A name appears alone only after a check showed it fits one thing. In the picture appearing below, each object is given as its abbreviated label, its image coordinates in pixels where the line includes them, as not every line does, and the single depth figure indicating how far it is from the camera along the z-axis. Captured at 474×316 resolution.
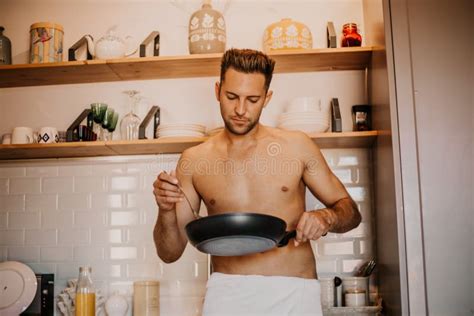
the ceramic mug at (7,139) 2.87
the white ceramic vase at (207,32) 2.68
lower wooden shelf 2.63
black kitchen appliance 2.77
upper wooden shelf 2.67
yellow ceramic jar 2.66
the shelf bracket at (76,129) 2.73
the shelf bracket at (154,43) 2.76
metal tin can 2.83
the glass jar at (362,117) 2.74
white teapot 2.77
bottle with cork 2.58
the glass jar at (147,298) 2.67
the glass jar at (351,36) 2.74
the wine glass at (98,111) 2.79
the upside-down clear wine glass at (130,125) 2.76
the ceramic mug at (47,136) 2.80
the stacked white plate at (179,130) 2.66
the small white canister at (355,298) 2.54
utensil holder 2.57
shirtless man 2.05
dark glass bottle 2.90
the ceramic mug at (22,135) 2.80
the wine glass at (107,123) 2.81
